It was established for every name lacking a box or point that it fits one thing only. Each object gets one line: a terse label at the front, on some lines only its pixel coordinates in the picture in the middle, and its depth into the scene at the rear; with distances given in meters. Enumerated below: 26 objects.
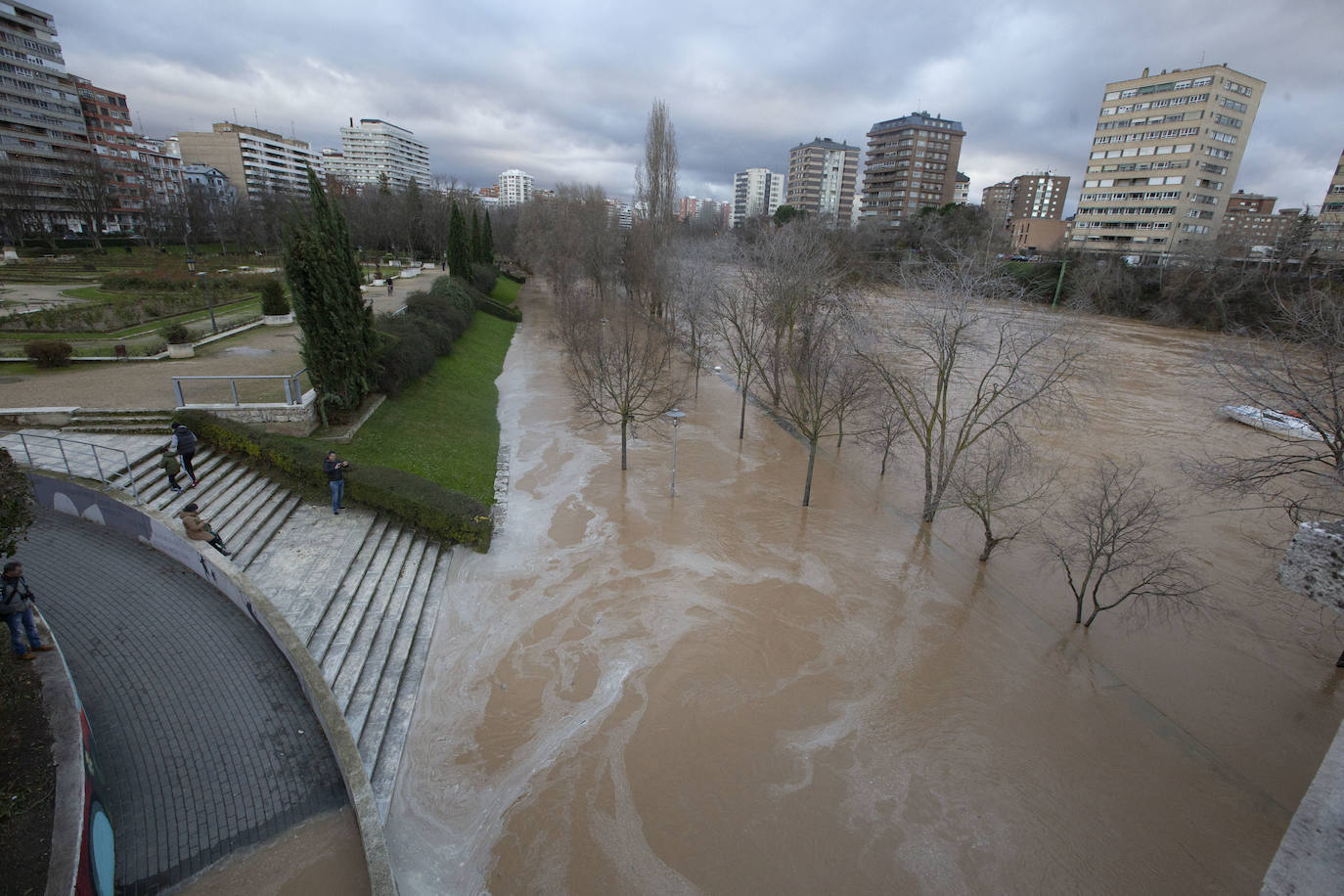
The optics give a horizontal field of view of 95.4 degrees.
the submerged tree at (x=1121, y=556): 10.66
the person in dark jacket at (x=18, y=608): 7.16
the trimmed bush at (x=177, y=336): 18.66
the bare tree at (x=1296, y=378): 9.53
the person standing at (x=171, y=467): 11.04
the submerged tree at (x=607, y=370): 17.22
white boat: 22.19
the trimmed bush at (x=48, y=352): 16.12
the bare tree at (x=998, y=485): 12.72
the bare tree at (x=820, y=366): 15.87
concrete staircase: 8.75
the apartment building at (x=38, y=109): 55.28
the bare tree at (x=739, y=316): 21.55
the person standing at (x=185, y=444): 11.41
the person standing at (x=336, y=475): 12.35
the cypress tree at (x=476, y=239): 47.78
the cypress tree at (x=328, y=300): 14.70
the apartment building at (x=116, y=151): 63.66
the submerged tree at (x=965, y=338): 12.80
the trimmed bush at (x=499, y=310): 39.57
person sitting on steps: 9.78
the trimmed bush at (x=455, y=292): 32.47
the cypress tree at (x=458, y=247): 38.72
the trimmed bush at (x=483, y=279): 41.69
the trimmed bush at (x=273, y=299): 25.00
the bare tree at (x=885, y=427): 16.91
